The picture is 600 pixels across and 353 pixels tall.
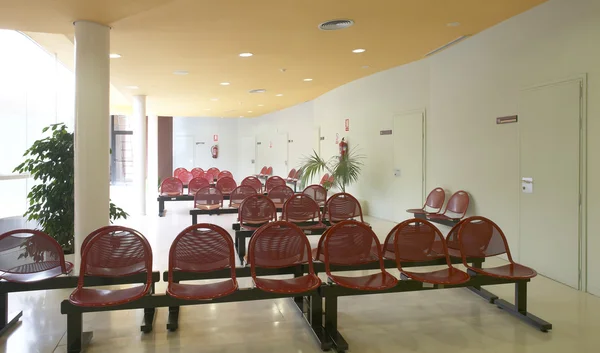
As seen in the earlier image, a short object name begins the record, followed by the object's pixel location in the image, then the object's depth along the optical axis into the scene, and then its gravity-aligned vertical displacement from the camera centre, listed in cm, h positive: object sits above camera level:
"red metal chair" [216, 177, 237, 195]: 1034 -37
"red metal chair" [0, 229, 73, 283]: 340 -70
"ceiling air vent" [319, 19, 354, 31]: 522 +176
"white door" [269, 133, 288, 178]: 1625 +63
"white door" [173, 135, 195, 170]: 2001 +87
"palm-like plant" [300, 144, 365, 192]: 1005 +1
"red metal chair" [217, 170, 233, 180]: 1367 -15
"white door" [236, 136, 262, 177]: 1955 +59
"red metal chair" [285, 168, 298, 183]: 1444 -19
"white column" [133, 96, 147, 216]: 1090 +48
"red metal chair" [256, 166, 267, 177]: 1687 -7
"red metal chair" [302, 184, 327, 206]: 781 -42
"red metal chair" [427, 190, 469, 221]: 684 -60
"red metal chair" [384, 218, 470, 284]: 372 -65
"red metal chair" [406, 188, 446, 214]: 748 -55
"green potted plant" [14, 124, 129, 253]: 555 -21
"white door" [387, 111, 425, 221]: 849 +15
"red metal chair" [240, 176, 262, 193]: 1007 -32
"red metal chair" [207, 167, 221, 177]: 1458 -6
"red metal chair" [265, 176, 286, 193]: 1011 -29
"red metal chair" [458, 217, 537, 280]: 397 -65
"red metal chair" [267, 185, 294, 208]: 790 -43
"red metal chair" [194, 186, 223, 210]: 786 -52
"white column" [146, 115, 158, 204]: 1444 +43
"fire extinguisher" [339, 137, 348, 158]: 1109 +55
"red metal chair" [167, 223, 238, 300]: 332 -66
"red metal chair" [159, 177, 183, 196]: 1042 -43
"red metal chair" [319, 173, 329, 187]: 1092 -26
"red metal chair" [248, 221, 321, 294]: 342 -66
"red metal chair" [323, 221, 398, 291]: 352 -66
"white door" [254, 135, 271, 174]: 1816 +71
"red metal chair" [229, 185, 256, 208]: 798 -43
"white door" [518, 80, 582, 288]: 484 -11
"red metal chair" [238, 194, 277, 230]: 604 -58
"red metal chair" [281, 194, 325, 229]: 610 -56
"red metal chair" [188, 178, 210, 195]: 1005 -34
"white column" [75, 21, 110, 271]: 461 +45
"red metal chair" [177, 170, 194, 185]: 1415 -22
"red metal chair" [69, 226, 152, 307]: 320 -68
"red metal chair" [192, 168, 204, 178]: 1439 -10
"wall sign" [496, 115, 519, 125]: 583 +69
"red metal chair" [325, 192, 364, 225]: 623 -55
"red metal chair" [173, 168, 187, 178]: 1423 -6
